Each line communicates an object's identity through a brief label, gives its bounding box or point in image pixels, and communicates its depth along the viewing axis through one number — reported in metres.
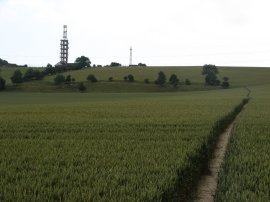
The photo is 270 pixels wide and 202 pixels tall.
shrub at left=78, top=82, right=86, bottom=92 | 123.96
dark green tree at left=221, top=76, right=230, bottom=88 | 133.38
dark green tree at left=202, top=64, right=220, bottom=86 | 136.50
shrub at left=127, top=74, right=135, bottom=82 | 140.90
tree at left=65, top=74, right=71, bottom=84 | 134.05
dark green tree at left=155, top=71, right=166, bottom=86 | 133.00
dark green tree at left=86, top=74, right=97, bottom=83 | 136.25
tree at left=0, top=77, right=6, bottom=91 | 119.01
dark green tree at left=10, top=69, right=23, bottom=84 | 132.25
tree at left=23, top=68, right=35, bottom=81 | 142.88
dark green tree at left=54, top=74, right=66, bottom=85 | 130.00
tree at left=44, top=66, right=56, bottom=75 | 163.02
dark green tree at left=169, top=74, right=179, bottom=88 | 132.86
